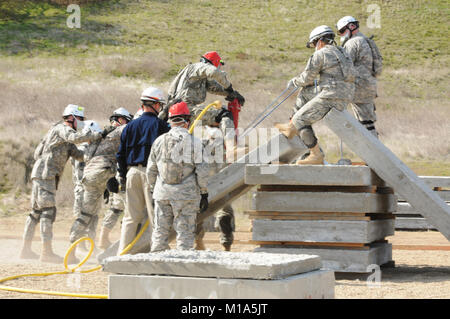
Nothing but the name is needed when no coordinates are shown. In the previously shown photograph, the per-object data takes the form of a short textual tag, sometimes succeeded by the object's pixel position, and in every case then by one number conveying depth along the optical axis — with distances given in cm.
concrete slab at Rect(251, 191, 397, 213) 1834
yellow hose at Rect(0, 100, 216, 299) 1478
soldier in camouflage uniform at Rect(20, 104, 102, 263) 2231
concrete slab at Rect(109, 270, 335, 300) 1054
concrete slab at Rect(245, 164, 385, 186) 1830
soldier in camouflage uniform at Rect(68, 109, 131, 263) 2205
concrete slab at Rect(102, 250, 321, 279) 1066
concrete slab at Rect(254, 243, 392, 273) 1822
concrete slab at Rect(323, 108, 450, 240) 1797
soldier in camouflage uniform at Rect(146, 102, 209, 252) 1650
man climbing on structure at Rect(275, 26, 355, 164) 1878
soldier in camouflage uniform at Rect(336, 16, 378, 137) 2147
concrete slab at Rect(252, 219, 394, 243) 1827
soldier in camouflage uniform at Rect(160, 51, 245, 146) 2045
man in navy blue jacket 1816
